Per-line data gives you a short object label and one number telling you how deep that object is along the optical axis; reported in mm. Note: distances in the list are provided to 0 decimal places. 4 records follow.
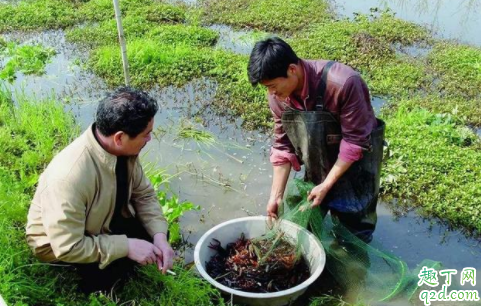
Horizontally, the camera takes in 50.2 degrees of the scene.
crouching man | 2854
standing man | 3234
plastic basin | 3467
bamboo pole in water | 5051
